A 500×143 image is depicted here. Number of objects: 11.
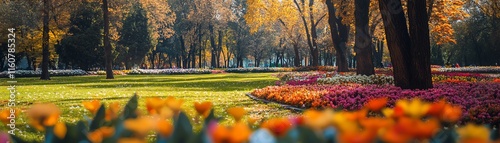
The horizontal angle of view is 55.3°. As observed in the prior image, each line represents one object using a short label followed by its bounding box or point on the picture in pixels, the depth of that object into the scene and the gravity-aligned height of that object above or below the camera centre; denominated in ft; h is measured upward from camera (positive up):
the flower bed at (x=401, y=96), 25.66 -2.52
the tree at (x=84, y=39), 145.38 +7.88
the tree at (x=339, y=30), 84.46 +5.88
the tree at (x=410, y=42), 37.14 +1.53
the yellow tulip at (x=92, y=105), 7.23 -0.61
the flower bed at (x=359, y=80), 55.06 -2.14
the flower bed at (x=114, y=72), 143.02 -2.36
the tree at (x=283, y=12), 124.47 +13.74
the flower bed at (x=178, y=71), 156.24 -2.40
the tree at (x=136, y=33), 182.70 +12.09
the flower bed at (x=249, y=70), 174.91 -2.57
